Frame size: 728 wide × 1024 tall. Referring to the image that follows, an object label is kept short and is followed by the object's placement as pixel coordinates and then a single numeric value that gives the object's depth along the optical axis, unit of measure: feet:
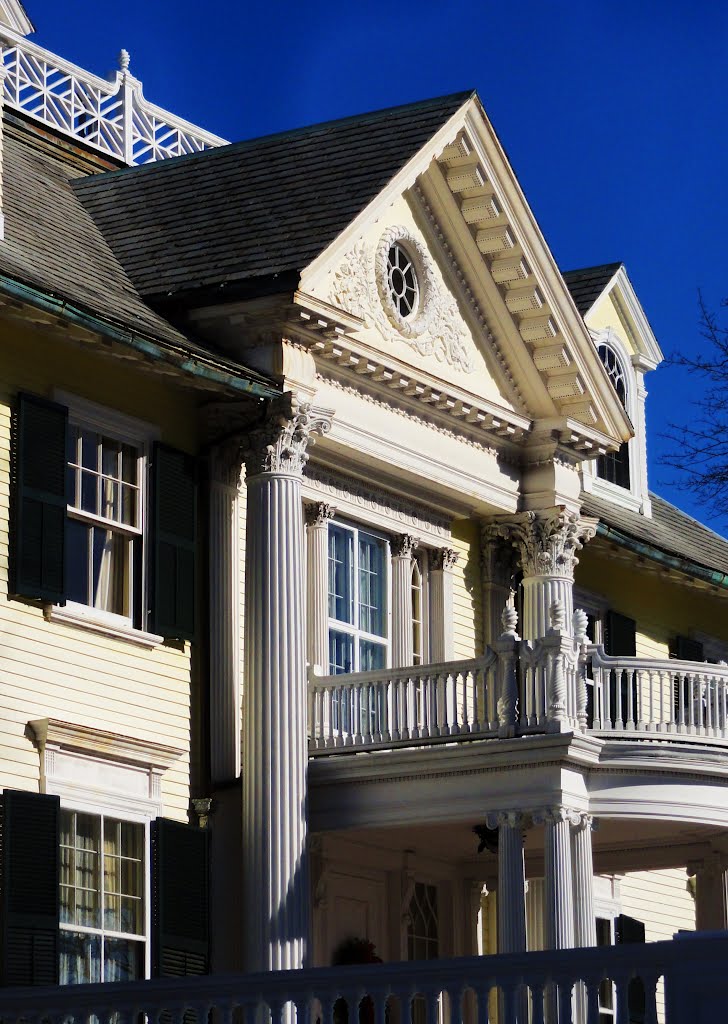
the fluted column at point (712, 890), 83.97
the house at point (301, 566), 70.33
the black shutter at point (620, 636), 99.86
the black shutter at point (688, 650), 106.42
